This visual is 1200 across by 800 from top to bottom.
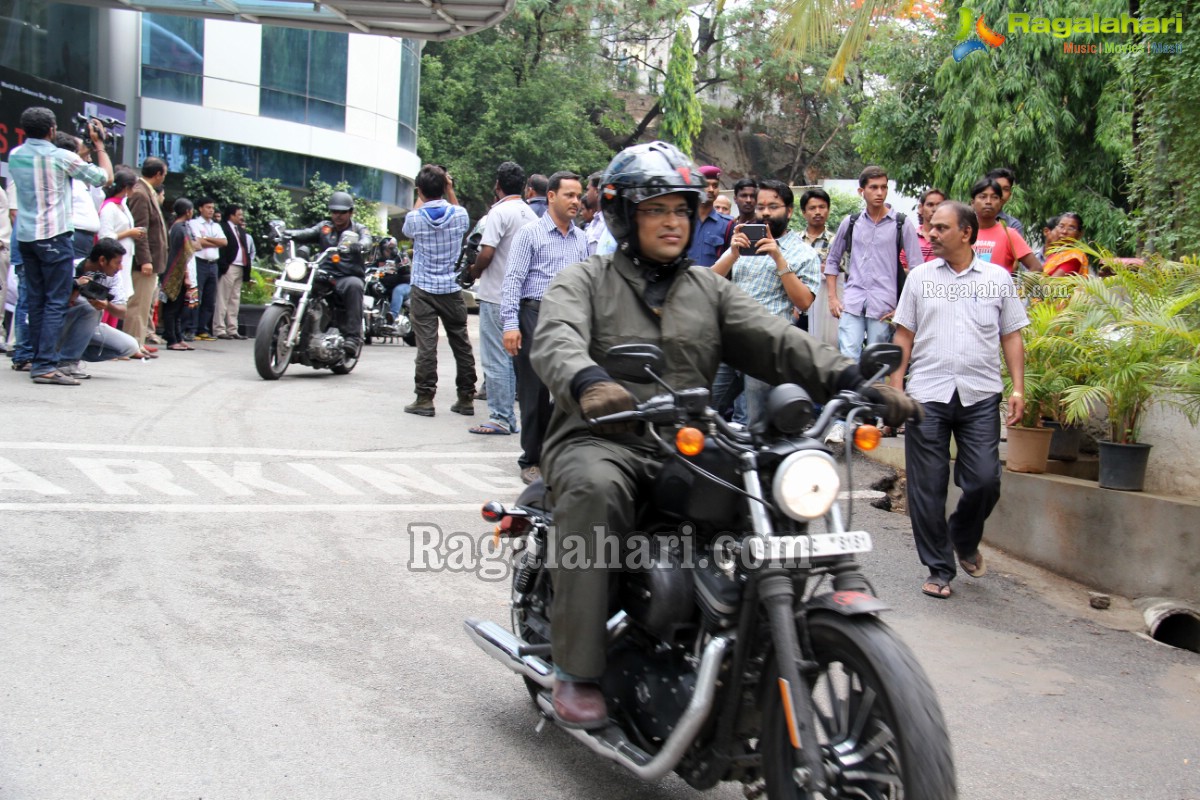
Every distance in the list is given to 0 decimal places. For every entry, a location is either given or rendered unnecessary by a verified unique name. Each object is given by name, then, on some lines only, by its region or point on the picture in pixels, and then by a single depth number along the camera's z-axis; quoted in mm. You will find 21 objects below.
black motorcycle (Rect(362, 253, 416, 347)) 18625
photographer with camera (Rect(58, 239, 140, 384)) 10586
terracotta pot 6895
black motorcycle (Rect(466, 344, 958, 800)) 2832
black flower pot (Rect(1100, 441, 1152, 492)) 6316
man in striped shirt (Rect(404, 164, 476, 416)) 10383
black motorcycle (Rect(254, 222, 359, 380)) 11969
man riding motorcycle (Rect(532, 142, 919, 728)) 3350
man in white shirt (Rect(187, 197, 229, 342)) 15297
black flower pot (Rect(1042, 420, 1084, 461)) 7145
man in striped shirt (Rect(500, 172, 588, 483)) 8070
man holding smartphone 7293
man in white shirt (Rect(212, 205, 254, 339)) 16453
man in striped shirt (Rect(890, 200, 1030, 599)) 5996
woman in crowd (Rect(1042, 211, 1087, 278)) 7977
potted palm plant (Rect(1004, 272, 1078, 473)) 6852
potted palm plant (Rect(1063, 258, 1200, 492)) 6332
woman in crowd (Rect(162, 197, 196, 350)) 14734
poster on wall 15945
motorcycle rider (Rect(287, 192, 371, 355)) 12484
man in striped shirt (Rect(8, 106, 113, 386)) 9930
